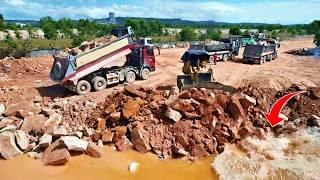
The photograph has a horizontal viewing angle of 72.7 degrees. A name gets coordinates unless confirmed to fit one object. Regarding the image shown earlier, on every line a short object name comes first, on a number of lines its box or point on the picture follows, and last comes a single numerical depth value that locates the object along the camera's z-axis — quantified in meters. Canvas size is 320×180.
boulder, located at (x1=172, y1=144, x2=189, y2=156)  7.41
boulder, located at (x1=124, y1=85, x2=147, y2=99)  8.92
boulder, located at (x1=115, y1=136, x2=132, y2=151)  7.73
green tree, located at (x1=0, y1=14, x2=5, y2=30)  48.40
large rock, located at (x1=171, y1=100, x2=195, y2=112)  8.13
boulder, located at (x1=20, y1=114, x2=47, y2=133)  8.25
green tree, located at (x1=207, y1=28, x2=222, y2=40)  42.50
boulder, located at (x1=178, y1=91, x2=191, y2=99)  8.44
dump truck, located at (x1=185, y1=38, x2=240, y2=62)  16.86
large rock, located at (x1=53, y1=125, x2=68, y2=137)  7.80
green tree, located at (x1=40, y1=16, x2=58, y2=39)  41.67
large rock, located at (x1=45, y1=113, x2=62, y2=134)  8.19
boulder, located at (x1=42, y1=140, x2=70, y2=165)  7.08
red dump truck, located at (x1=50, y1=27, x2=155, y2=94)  10.28
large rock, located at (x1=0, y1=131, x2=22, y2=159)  7.44
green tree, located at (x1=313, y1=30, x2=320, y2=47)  24.62
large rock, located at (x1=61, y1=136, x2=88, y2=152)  7.28
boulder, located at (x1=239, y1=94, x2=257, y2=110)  8.57
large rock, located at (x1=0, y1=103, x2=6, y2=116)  9.21
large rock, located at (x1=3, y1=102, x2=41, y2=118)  8.85
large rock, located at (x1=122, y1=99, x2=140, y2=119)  8.25
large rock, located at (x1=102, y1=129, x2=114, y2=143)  7.92
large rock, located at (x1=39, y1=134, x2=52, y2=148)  7.53
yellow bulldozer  9.76
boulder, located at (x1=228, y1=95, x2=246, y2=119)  8.30
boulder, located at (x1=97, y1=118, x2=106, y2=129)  8.35
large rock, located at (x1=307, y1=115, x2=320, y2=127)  8.60
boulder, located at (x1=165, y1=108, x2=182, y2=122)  7.97
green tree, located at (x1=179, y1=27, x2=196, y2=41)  40.01
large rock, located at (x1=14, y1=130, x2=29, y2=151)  7.65
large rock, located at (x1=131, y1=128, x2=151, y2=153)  7.62
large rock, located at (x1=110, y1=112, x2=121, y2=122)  8.33
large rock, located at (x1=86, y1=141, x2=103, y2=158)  7.43
